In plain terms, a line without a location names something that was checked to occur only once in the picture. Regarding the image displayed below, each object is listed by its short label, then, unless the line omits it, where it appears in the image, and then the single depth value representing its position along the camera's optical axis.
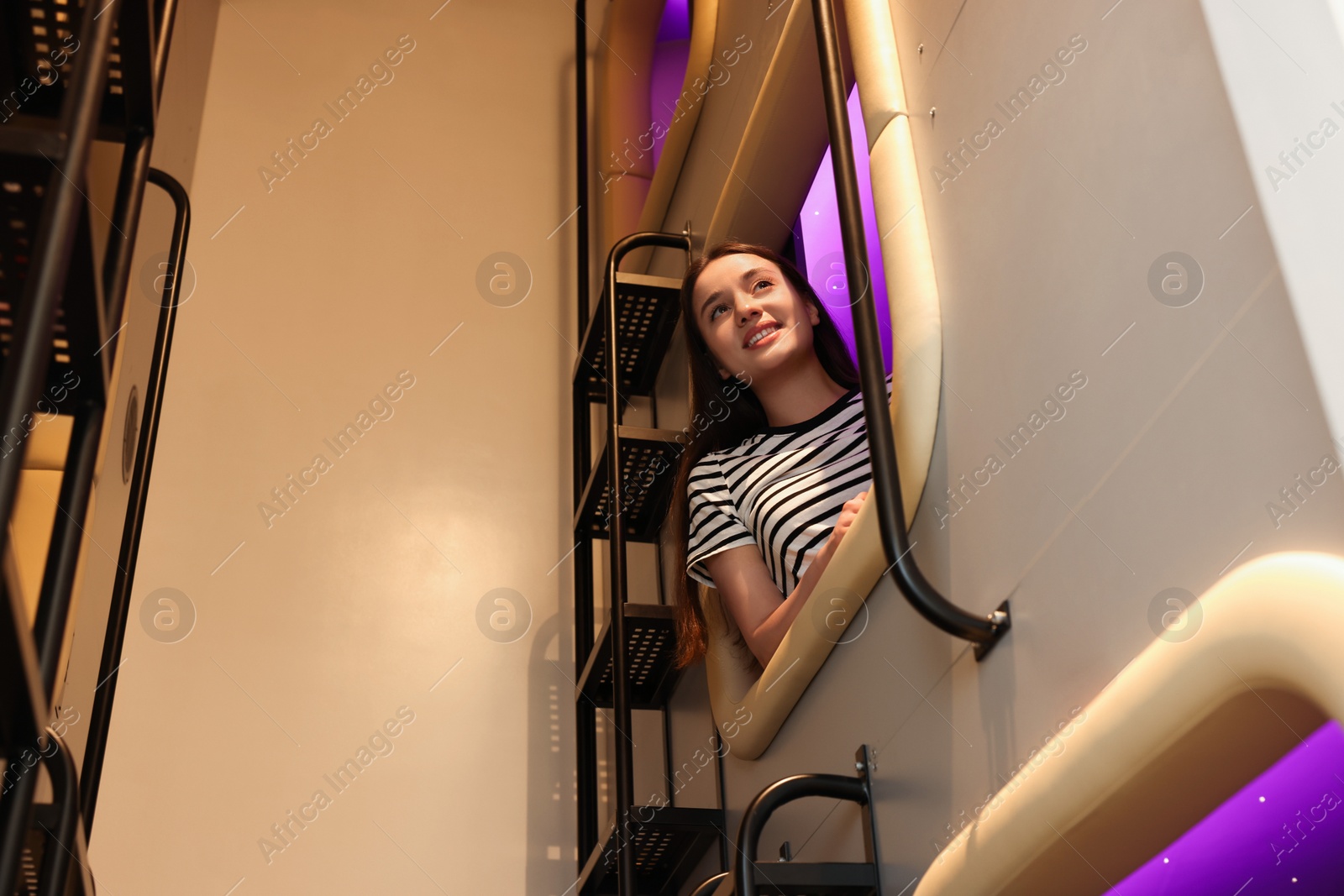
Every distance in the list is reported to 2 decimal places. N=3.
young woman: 1.93
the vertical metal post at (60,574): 0.99
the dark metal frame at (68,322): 0.78
